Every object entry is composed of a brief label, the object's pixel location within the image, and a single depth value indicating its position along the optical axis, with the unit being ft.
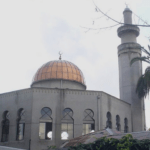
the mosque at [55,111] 85.10
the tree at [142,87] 109.19
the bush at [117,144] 27.91
